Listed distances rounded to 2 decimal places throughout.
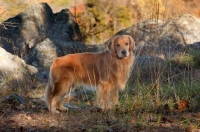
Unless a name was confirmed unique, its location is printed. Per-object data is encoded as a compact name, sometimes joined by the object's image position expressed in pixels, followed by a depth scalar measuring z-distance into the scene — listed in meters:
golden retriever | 13.15
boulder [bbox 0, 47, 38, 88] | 18.02
